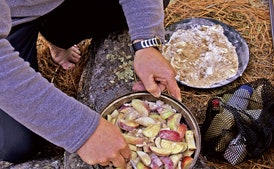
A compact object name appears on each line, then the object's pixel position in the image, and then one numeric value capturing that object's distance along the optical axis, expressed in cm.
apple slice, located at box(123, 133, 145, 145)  127
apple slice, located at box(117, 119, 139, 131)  131
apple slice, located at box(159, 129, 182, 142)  128
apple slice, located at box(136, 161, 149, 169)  125
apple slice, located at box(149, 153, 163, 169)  124
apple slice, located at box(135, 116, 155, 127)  132
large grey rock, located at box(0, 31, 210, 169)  166
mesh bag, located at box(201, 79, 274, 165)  157
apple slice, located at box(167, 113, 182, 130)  131
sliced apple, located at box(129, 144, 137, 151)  127
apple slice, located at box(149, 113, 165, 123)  134
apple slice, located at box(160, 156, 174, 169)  124
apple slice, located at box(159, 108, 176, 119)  134
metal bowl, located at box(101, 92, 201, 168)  129
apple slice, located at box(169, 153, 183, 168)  125
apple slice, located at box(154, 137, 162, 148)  127
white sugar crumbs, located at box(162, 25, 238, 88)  188
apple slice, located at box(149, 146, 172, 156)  124
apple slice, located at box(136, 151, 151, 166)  124
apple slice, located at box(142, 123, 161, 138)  129
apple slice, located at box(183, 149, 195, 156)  127
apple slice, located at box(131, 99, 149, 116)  135
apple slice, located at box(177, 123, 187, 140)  130
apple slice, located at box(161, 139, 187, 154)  126
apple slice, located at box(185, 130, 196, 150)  127
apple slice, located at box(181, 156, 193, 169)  125
